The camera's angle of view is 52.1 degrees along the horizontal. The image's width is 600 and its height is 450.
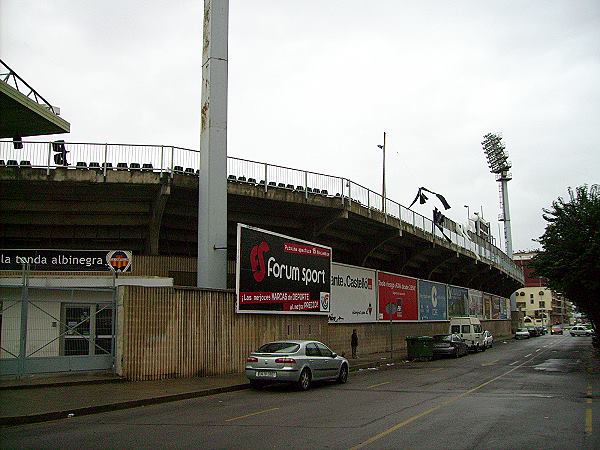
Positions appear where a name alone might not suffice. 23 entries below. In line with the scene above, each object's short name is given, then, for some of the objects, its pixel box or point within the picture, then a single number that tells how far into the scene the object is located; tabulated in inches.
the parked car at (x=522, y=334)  2832.2
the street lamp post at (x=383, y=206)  1349.2
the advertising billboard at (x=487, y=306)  2792.8
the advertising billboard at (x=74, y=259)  960.3
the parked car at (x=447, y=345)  1398.9
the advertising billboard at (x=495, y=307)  3041.3
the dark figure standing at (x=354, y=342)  1272.1
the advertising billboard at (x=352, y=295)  1266.0
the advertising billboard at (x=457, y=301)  2165.4
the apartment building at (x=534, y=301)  6190.9
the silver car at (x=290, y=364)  707.4
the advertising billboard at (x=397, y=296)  1513.3
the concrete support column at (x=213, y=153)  940.6
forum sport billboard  923.4
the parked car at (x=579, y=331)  3218.5
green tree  1114.7
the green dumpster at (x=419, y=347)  1327.5
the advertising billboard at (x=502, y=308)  3280.8
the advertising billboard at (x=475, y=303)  2487.3
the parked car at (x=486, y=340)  1773.3
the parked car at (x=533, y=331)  3051.2
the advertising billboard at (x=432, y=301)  1842.2
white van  1647.4
